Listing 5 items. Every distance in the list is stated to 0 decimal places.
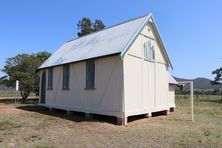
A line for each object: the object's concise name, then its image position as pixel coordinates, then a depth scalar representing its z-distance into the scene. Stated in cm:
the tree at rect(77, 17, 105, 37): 3155
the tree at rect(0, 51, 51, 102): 1864
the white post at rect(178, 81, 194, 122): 934
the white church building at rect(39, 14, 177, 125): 840
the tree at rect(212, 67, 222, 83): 3602
